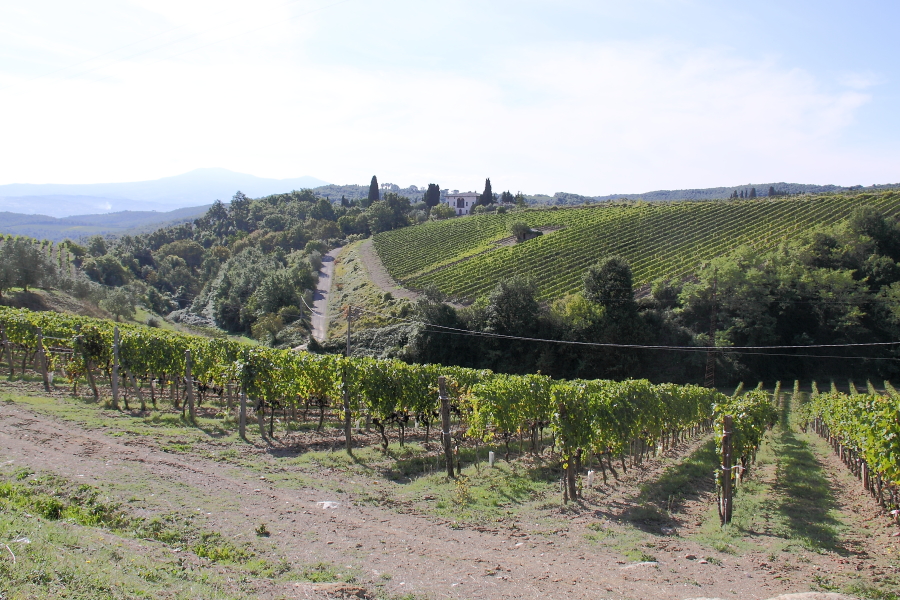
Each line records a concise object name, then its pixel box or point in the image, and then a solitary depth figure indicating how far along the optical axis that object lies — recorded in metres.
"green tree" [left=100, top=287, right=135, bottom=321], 53.44
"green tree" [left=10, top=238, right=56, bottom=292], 43.75
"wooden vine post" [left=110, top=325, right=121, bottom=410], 17.94
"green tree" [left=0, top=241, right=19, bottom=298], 41.31
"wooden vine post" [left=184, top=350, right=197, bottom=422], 17.38
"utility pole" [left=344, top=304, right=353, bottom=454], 14.87
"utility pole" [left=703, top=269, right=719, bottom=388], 38.66
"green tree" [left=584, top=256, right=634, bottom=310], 41.44
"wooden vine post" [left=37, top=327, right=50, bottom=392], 18.86
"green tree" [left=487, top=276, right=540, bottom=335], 41.62
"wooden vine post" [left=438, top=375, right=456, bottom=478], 13.18
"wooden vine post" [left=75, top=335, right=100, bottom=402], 18.73
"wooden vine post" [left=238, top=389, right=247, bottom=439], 15.77
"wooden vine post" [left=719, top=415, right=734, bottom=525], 10.74
